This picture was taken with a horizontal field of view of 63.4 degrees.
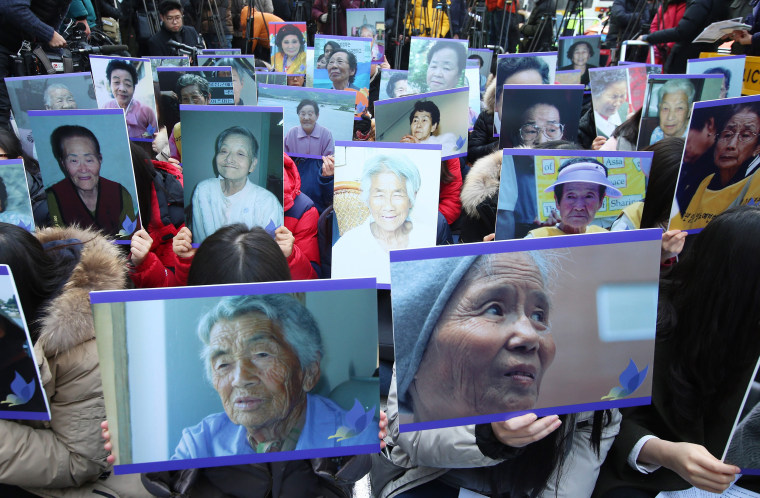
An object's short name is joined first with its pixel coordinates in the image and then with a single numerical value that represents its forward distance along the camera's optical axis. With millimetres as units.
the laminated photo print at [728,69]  4379
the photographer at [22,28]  5168
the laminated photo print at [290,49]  6352
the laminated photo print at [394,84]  5633
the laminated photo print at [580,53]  6293
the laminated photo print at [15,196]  2256
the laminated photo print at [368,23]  7477
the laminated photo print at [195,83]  4031
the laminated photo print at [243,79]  4570
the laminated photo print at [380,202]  2355
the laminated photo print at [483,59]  6625
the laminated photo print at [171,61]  5410
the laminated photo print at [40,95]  3846
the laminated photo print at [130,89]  4223
